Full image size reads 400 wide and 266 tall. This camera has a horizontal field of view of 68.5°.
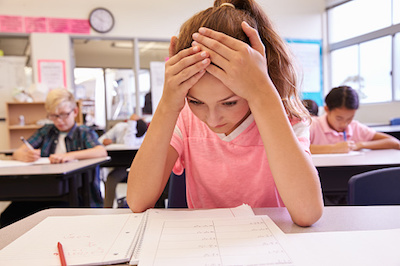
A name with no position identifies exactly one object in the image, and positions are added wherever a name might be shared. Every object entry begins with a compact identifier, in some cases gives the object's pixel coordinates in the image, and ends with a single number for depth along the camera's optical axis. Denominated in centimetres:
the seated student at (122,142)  266
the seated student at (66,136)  195
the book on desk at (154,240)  43
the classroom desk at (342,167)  128
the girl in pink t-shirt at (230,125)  59
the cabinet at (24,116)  389
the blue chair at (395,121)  347
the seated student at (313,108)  260
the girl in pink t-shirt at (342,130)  182
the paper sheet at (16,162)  164
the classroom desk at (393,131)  259
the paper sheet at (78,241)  44
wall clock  416
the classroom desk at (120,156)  263
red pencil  42
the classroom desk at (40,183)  138
